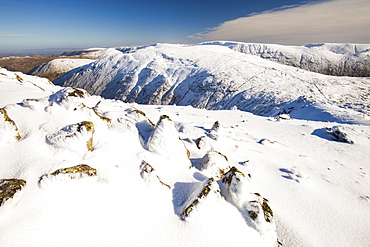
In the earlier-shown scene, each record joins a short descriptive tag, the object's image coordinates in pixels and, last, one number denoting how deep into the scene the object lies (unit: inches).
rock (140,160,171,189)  226.5
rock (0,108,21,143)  212.1
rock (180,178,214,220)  201.0
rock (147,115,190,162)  280.7
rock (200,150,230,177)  297.3
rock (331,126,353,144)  559.9
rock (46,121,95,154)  223.8
